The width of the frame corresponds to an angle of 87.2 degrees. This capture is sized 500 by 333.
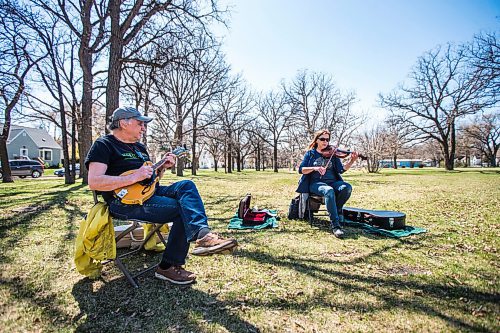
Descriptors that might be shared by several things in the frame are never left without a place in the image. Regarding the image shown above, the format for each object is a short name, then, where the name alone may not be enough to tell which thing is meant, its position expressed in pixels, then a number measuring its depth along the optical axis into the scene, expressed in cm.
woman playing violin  453
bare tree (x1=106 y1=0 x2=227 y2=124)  845
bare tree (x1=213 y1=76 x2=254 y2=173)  2790
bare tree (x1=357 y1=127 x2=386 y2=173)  2852
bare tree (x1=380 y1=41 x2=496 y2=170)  2731
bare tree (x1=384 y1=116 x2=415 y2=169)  2822
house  3914
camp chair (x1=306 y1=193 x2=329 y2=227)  481
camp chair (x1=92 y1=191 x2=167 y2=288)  245
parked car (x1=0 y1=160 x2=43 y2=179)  2281
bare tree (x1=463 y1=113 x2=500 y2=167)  4506
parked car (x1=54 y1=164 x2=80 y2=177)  2777
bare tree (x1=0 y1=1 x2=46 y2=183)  936
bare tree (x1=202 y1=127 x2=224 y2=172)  3292
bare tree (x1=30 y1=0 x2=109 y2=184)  940
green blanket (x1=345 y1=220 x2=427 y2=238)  407
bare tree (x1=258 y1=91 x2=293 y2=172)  3666
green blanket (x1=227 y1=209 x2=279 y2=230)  461
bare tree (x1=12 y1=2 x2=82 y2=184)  1222
